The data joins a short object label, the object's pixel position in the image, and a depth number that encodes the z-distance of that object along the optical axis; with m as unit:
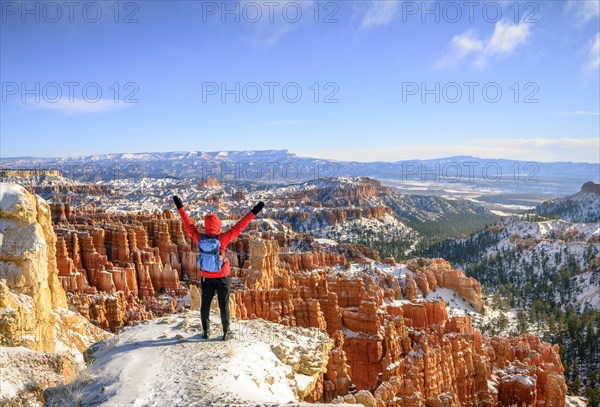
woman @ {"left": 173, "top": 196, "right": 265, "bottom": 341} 8.12
